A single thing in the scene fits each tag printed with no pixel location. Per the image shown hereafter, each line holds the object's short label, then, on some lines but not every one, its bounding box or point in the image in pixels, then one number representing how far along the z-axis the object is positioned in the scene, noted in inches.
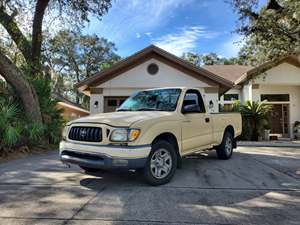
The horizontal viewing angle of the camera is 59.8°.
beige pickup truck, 183.3
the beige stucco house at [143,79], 593.6
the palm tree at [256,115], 615.8
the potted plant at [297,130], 679.1
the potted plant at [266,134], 628.4
